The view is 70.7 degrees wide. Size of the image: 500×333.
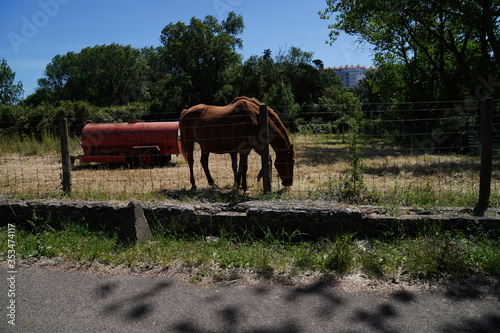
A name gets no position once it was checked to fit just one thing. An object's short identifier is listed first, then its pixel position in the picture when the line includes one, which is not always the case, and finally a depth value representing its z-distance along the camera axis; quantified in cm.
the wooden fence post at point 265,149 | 569
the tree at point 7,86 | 5775
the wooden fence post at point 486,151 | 456
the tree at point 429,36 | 1437
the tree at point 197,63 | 4150
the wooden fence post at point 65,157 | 623
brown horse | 669
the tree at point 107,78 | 5981
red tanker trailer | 1073
